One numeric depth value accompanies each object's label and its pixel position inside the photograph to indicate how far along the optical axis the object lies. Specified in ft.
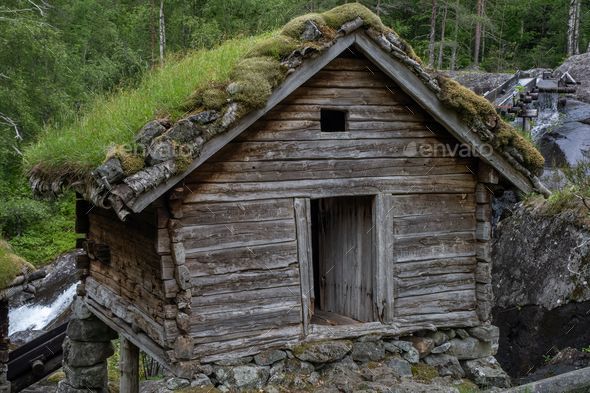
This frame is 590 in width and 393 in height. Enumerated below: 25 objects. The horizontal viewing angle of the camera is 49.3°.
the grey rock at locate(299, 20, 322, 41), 20.84
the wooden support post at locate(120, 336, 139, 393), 30.83
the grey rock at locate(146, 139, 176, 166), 18.40
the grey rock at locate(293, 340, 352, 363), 22.44
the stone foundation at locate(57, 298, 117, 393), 32.22
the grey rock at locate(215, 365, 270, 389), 21.31
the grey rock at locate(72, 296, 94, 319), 31.60
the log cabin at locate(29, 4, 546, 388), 20.29
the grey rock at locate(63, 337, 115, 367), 32.63
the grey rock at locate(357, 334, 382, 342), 23.59
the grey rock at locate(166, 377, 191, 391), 20.36
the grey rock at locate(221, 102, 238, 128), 19.42
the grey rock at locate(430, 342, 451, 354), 25.08
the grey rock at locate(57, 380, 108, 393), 32.71
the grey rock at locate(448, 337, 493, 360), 25.53
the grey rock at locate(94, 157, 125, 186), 17.66
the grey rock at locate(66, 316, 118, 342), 32.14
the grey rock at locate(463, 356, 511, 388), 25.20
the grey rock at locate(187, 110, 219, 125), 19.17
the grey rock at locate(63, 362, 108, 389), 32.76
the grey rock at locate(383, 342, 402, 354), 24.16
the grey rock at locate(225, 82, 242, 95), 19.63
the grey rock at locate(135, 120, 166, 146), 18.86
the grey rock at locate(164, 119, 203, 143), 18.81
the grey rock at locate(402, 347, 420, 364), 24.43
